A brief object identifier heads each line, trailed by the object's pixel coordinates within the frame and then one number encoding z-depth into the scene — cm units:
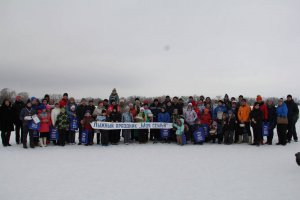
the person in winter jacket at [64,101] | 1181
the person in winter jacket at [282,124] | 1148
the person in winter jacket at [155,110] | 1257
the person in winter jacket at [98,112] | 1165
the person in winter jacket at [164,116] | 1234
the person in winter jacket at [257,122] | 1138
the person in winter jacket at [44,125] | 1112
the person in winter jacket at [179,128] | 1173
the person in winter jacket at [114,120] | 1184
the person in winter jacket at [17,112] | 1149
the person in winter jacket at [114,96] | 1293
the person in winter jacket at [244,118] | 1179
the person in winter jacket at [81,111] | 1176
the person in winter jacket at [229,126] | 1184
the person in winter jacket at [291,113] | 1212
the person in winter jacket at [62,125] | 1131
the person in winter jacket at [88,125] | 1159
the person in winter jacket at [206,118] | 1221
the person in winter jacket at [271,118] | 1170
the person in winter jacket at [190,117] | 1212
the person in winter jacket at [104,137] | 1149
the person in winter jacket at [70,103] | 1192
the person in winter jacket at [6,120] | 1110
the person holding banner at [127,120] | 1191
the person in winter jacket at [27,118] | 1069
